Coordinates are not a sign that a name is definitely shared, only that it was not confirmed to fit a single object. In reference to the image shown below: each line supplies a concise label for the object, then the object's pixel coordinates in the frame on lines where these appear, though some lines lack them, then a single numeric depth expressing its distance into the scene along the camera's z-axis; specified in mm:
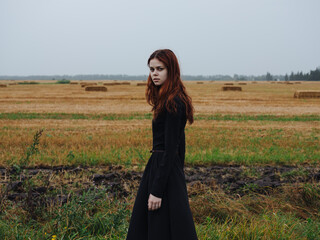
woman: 2963
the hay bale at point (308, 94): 32938
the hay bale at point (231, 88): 45656
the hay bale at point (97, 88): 42381
